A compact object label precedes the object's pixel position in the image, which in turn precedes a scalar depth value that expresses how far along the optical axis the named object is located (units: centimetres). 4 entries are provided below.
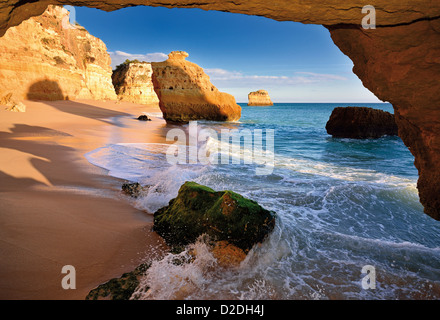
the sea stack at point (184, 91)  2556
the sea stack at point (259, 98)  12678
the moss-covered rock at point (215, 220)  313
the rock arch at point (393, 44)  229
